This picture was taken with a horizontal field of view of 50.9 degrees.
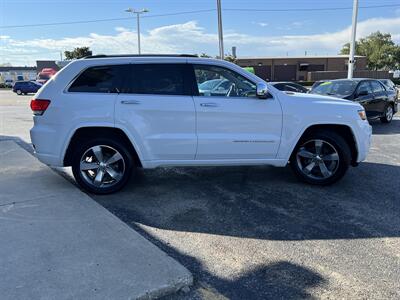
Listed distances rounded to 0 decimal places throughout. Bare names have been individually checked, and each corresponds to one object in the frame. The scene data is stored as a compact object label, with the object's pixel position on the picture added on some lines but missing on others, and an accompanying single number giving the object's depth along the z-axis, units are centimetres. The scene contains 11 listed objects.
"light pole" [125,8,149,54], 4880
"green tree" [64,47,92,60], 6556
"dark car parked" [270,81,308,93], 2002
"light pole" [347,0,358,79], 2531
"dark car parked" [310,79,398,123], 1255
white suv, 557
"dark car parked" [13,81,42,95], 4209
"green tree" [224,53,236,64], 5488
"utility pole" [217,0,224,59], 2889
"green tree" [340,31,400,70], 8356
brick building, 7112
